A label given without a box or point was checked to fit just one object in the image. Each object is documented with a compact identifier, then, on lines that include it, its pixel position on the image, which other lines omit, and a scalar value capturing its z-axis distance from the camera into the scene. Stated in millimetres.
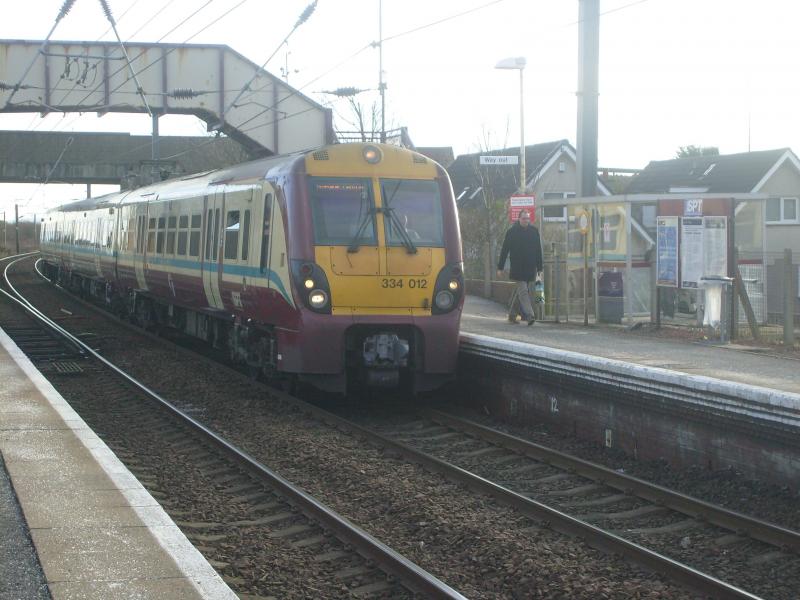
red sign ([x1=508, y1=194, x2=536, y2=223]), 23172
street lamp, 26516
